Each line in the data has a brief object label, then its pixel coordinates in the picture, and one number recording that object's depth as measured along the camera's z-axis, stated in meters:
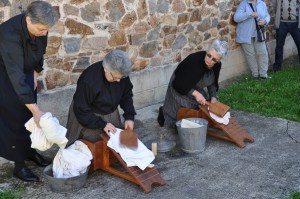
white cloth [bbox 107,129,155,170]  3.75
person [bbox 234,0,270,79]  7.25
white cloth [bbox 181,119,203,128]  4.52
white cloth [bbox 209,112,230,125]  4.66
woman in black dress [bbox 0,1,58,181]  3.33
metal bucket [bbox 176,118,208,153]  4.40
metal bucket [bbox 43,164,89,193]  3.62
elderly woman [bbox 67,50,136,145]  3.70
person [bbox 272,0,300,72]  7.70
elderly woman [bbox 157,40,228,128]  4.64
